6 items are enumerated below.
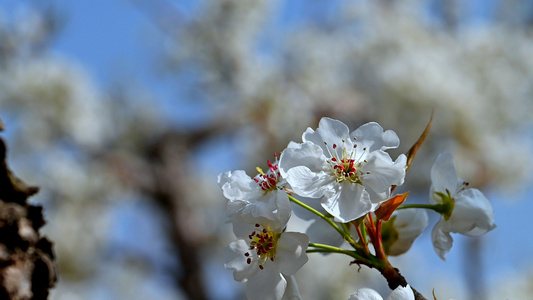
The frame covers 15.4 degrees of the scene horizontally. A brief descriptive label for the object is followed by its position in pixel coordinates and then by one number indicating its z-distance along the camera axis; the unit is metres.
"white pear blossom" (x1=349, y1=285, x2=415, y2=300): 0.51
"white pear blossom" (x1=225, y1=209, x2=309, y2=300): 0.53
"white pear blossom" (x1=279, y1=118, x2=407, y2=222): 0.53
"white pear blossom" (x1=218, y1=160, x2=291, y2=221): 0.52
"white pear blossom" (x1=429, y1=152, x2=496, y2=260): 0.54
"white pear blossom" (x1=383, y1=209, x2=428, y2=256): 0.55
